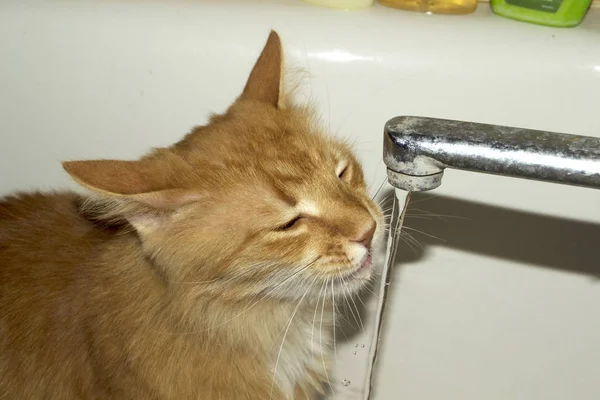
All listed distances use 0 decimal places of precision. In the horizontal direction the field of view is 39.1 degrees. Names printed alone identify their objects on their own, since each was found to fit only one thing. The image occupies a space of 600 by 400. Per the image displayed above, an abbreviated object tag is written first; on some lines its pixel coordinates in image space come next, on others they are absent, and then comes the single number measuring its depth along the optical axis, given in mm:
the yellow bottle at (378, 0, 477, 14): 570
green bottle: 541
